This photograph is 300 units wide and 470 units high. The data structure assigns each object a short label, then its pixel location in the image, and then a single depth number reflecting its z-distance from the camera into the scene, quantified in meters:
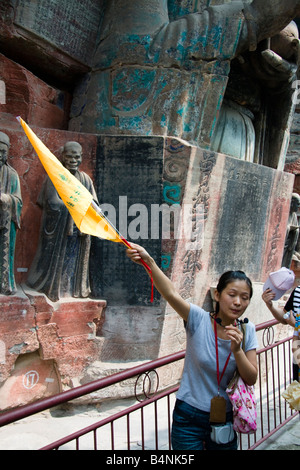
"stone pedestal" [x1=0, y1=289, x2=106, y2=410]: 4.34
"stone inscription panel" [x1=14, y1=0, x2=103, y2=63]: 5.11
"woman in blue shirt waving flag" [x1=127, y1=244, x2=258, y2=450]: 2.08
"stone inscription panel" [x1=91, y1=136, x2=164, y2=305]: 4.96
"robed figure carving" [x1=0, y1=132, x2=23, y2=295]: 4.29
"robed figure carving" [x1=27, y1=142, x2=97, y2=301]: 4.61
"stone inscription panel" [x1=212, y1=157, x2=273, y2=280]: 5.64
